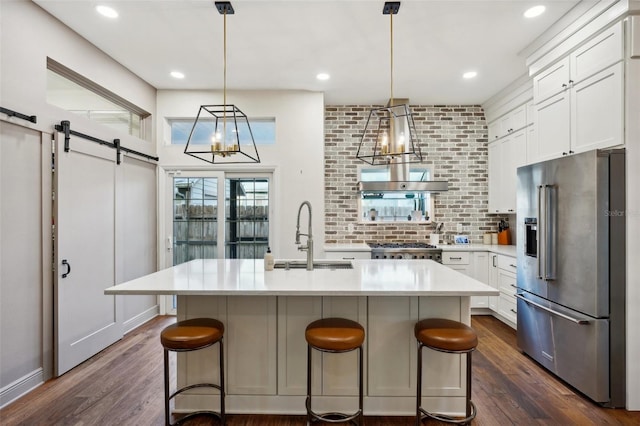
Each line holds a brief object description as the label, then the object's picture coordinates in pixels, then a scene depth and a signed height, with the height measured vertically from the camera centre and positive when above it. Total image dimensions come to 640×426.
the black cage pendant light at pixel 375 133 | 4.61 +1.23
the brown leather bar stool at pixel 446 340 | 1.84 -0.76
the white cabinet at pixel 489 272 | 3.89 -0.77
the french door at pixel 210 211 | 4.38 +0.03
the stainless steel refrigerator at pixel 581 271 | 2.25 -0.45
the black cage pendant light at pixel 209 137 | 4.28 +1.08
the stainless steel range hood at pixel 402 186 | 4.35 +0.38
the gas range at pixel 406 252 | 4.18 -0.52
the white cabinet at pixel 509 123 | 3.96 +1.23
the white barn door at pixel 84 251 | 2.76 -0.37
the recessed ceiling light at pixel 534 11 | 2.61 +1.70
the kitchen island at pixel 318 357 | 2.19 -1.01
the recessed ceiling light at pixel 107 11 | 2.64 +1.73
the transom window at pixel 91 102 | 2.91 +1.21
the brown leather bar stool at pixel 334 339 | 1.85 -0.75
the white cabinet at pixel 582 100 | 2.30 +0.94
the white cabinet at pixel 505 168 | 4.04 +0.63
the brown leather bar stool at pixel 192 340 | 1.89 -0.77
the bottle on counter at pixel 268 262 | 2.47 -0.39
